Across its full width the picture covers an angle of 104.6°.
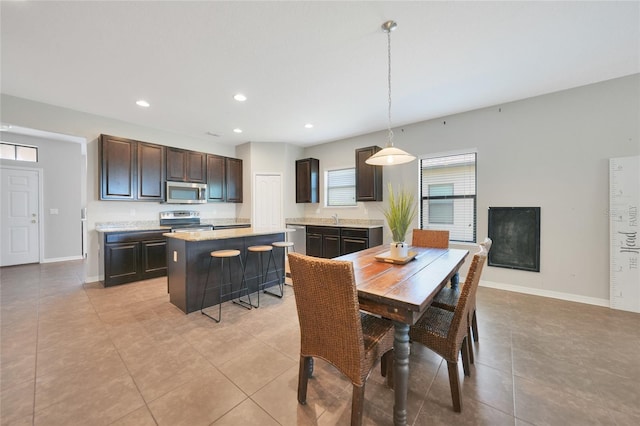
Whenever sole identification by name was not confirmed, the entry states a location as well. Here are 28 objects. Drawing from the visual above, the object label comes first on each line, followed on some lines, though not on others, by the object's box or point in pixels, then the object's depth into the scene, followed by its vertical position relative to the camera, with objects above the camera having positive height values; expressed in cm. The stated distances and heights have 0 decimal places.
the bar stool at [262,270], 352 -92
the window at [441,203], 430 +13
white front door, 502 -12
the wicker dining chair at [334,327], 128 -66
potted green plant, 213 -10
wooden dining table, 130 -46
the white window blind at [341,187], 557 +54
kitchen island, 291 -66
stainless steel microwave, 481 +37
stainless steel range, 485 -20
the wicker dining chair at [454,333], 149 -78
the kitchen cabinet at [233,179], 574 +75
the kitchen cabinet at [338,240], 473 -59
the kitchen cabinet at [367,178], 481 +64
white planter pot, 218 -36
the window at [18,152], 498 +123
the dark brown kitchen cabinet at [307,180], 586 +73
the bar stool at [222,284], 284 -95
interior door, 584 +23
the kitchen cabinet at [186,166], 482 +92
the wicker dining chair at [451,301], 196 -75
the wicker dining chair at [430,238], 299 -35
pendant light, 239 +55
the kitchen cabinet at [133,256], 386 -75
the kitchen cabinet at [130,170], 403 +72
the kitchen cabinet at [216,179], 543 +72
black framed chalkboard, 355 -40
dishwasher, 586 -65
